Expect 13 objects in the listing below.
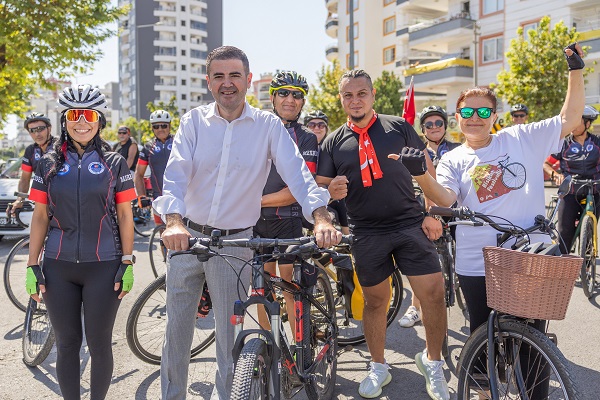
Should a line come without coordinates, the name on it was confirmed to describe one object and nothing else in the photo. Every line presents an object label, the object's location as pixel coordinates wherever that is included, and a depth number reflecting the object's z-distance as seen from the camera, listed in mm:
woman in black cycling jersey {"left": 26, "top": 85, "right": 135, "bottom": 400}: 3387
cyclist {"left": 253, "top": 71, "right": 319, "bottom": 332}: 4273
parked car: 10289
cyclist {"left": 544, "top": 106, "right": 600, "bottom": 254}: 7016
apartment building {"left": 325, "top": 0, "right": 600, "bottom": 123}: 30656
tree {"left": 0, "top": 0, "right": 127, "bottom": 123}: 14375
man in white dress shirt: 3199
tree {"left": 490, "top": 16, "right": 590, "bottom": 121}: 25578
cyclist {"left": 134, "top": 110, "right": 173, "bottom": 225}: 8148
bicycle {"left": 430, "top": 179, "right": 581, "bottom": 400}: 2561
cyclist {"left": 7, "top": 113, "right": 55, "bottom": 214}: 7574
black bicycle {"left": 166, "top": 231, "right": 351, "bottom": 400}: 2578
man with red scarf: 4082
